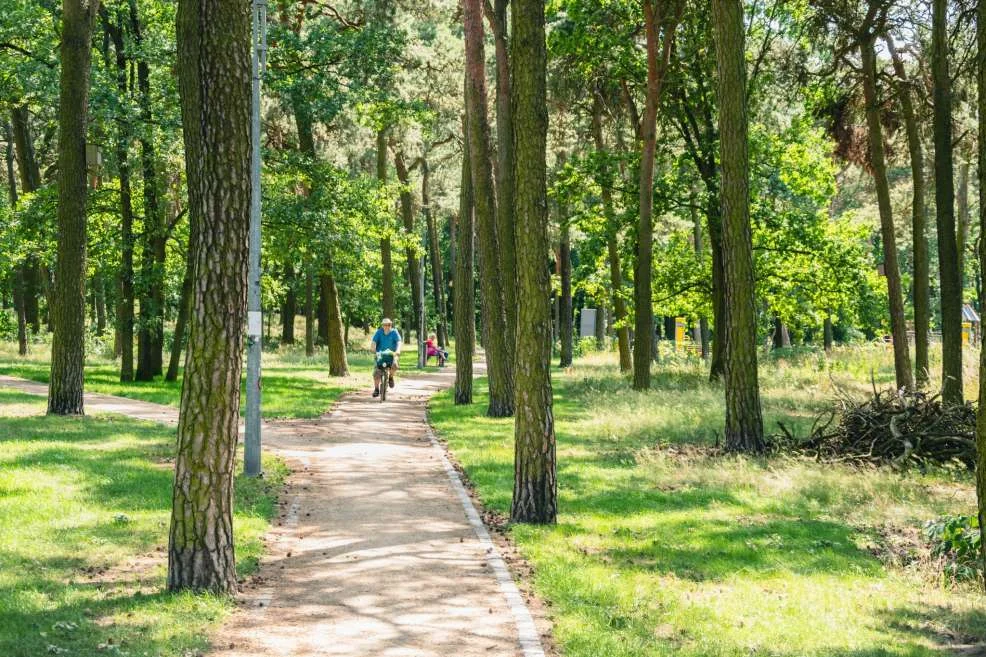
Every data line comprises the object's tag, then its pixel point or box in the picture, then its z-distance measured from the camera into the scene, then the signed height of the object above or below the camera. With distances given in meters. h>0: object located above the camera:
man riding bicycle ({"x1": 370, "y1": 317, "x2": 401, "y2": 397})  26.73 -0.27
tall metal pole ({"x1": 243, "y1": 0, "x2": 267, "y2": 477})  14.57 -0.06
